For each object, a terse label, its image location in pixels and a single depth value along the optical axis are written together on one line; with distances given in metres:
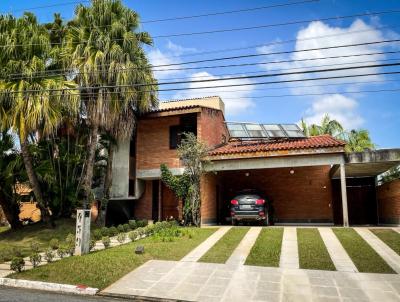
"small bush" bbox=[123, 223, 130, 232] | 14.35
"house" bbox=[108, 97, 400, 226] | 15.19
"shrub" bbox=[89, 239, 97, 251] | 10.25
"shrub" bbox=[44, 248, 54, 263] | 9.06
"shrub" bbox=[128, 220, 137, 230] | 14.86
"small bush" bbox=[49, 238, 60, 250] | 11.17
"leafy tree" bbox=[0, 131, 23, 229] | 14.79
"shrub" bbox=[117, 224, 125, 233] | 13.91
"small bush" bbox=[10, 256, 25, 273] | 8.35
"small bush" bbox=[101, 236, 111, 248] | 10.49
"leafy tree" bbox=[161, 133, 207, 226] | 15.09
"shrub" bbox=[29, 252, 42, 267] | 8.73
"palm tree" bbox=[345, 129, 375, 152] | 27.18
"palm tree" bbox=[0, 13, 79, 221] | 13.12
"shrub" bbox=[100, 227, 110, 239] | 13.02
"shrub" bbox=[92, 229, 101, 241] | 12.69
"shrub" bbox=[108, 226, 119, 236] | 13.32
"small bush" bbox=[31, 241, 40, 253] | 10.03
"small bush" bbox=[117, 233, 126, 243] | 11.29
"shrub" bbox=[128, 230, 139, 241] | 11.85
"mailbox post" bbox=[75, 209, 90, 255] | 9.80
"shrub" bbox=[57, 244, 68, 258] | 9.52
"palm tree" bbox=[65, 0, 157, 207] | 14.32
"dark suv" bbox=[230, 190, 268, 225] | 14.31
